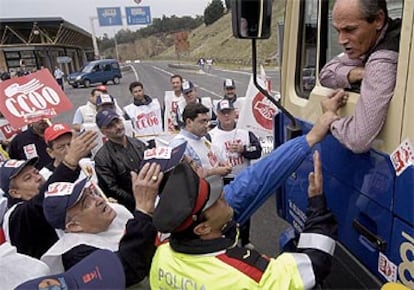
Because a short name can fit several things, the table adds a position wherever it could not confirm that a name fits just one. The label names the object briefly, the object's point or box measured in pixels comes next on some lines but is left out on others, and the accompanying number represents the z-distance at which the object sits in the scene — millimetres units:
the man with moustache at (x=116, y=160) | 3080
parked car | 28172
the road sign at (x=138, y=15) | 27203
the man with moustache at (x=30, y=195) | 2197
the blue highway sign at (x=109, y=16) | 25969
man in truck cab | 1431
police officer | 1294
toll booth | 24266
